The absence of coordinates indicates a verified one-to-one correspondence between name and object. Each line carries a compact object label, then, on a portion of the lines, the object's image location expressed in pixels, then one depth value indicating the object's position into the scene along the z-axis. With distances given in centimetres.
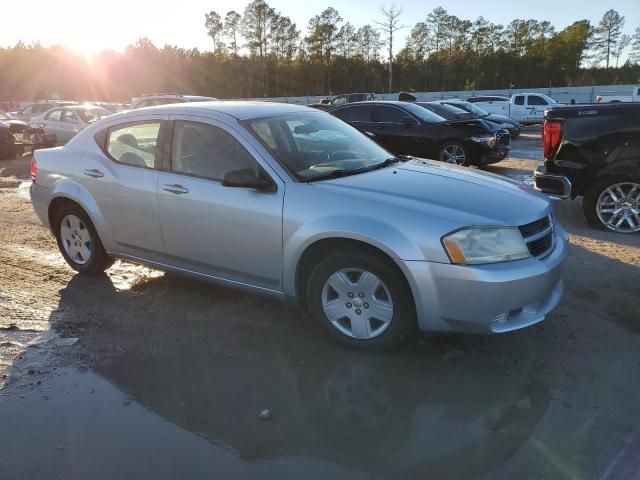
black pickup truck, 649
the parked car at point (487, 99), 2993
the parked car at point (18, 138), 1631
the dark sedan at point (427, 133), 1163
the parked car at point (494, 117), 1853
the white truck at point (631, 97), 2820
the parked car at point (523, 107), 2846
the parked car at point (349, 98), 2914
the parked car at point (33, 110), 2358
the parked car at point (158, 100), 1564
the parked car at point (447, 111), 1369
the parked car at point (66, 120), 1831
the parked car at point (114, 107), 2327
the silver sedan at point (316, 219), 339
